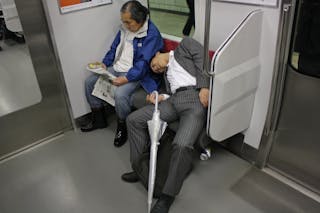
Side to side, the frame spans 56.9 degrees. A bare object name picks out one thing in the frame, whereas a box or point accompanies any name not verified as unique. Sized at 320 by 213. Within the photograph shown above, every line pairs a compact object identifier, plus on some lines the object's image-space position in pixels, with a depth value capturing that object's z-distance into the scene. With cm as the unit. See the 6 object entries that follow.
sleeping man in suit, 180
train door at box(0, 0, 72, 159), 223
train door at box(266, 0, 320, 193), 151
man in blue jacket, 232
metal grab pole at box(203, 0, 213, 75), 162
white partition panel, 170
